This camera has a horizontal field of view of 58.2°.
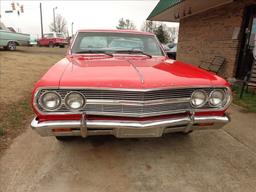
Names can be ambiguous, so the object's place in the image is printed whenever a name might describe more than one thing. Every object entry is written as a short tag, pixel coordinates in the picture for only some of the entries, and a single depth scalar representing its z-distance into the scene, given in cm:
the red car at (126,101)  221
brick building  692
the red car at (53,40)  2611
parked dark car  1495
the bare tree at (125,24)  5575
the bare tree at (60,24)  5744
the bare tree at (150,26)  4482
